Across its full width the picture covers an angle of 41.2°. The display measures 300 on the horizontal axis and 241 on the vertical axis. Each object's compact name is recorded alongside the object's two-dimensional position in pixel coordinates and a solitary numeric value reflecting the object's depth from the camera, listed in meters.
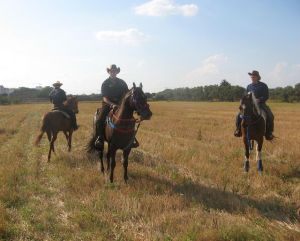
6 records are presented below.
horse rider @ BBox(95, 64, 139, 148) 10.86
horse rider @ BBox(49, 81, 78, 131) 14.78
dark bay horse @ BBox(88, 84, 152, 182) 9.80
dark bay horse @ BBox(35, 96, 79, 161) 14.22
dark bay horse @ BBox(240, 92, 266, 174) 11.67
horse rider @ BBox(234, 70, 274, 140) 12.06
